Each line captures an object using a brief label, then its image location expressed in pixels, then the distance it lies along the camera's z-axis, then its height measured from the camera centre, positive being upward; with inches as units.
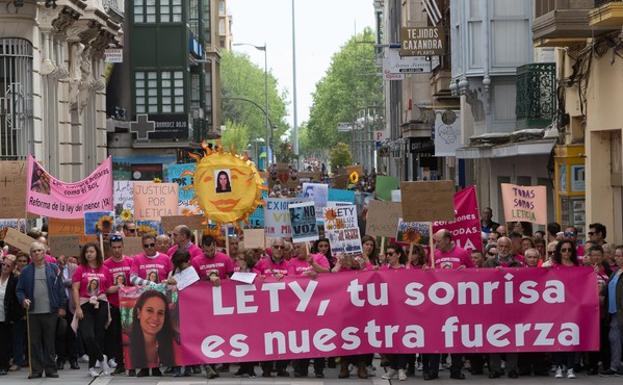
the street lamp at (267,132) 4264.3 +142.7
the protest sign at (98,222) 920.9 -23.4
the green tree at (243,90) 6018.7 +334.8
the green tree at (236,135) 5280.5 +147.4
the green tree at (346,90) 5206.7 +293.4
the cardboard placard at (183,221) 902.4 -23.8
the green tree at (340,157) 4214.6 +52.5
